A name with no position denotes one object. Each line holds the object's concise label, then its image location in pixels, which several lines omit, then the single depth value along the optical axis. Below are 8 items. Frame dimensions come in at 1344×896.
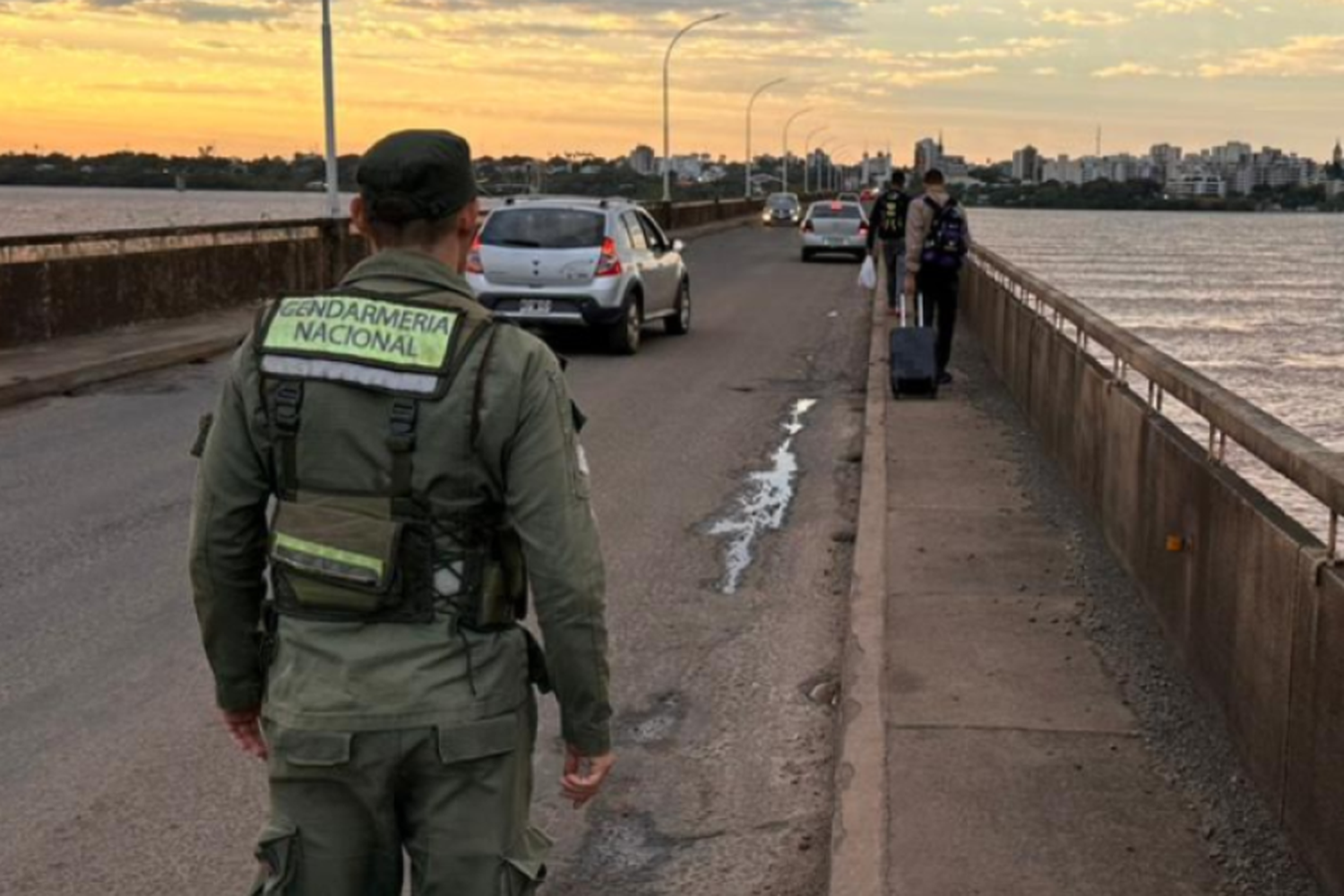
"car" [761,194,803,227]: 63.66
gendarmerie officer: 2.40
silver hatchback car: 16.45
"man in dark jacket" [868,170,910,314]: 18.80
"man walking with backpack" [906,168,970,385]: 13.06
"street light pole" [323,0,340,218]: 22.42
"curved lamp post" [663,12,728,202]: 55.59
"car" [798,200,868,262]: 37.81
